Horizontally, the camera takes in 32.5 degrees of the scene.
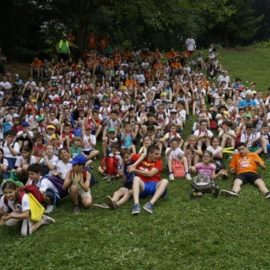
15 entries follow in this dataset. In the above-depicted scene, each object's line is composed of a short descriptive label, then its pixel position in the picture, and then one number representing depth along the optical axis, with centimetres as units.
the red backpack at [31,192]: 719
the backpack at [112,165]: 1027
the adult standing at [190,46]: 2631
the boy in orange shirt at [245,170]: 856
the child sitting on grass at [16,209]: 712
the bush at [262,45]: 3578
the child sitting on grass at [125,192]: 811
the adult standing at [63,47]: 2236
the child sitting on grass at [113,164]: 1023
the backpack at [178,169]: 987
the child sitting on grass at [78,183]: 792
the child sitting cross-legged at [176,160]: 987
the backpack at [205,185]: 834
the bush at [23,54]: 2441
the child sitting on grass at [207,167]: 893
